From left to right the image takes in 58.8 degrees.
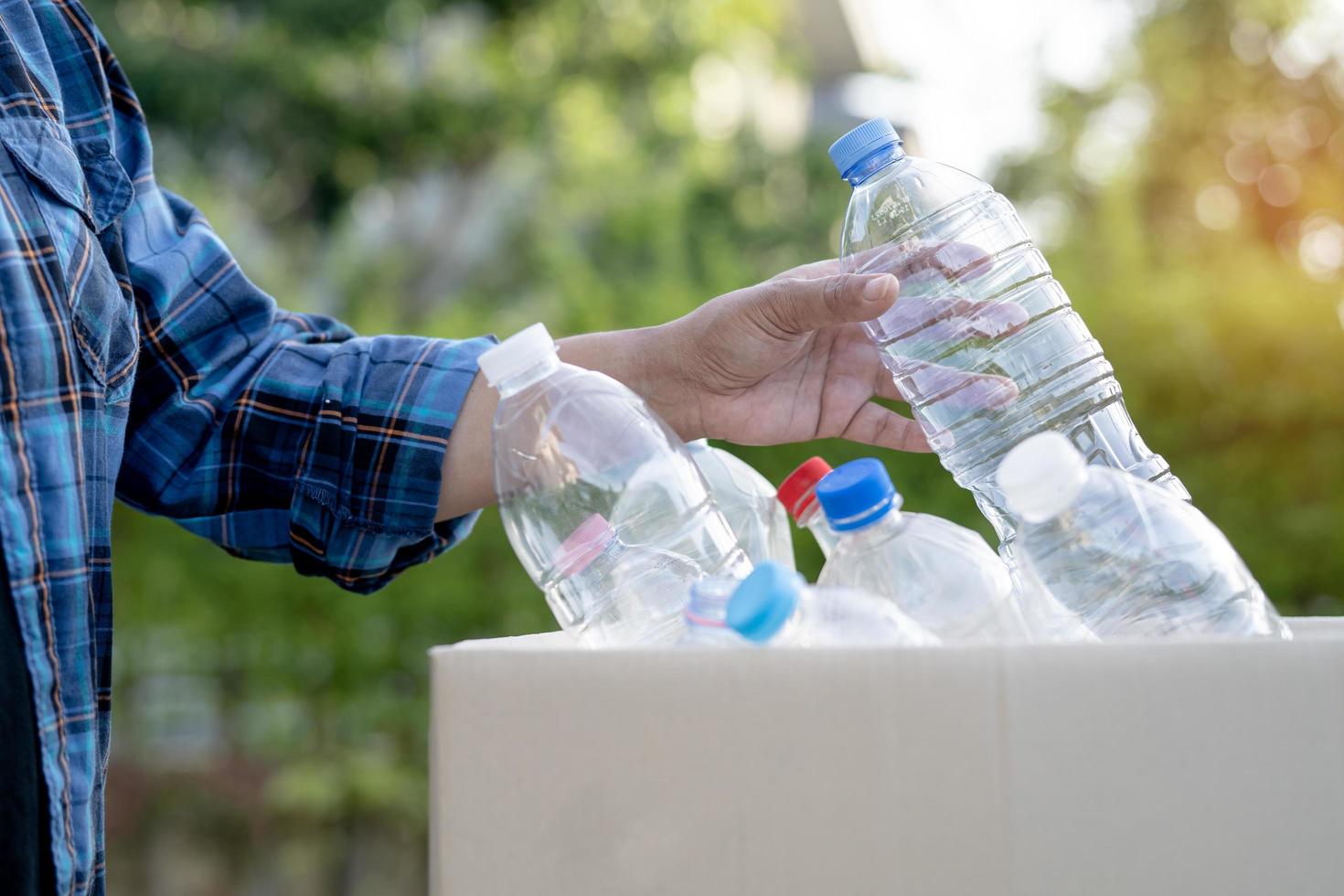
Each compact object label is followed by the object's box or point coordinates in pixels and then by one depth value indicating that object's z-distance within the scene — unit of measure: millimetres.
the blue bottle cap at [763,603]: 778
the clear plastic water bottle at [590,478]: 1129
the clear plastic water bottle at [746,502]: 1321
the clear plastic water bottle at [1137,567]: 922
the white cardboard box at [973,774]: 748
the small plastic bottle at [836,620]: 801
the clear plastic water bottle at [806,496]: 1062
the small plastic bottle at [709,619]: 829
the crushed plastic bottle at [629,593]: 1091
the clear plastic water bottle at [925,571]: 906
